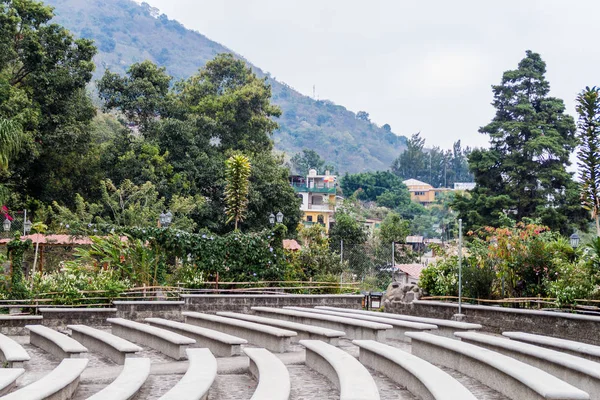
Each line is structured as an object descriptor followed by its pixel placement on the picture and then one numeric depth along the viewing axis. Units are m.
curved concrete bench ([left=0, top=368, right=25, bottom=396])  7.58
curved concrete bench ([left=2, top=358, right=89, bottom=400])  6.81
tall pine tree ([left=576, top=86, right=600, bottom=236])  17.97
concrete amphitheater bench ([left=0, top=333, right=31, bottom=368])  9.27
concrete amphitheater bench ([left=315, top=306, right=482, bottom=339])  12.67
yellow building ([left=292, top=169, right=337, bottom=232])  80.56
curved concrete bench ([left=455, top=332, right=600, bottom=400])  7.80
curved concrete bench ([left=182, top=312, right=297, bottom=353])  11.60
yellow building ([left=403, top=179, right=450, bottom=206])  143.12
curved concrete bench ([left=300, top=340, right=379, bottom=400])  6.93
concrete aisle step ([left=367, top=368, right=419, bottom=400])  8.34
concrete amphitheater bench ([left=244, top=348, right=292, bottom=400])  7.12
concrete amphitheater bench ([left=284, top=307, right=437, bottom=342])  12.54
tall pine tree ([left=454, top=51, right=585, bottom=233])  40.84
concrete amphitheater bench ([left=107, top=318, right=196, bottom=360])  10.95
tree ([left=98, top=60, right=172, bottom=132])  42.28
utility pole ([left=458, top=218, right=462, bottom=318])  15.08
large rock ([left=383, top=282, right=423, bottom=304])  18.79
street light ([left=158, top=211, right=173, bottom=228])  20.51
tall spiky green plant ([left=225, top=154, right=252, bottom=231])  23.81
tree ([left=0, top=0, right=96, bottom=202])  32.80
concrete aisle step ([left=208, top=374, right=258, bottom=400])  8.54
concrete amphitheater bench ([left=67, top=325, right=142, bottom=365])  10.47
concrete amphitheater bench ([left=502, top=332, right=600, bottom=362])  9.65
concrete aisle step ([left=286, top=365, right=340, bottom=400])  8.51
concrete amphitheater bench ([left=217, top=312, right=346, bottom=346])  11.62
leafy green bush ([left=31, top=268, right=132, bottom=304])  16.44
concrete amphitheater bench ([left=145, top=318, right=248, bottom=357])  11.21
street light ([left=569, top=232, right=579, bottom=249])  19.79
